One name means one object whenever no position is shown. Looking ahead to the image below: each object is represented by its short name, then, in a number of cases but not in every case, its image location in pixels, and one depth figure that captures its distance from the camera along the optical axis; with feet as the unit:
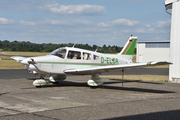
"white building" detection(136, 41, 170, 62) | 224.94
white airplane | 46.62
